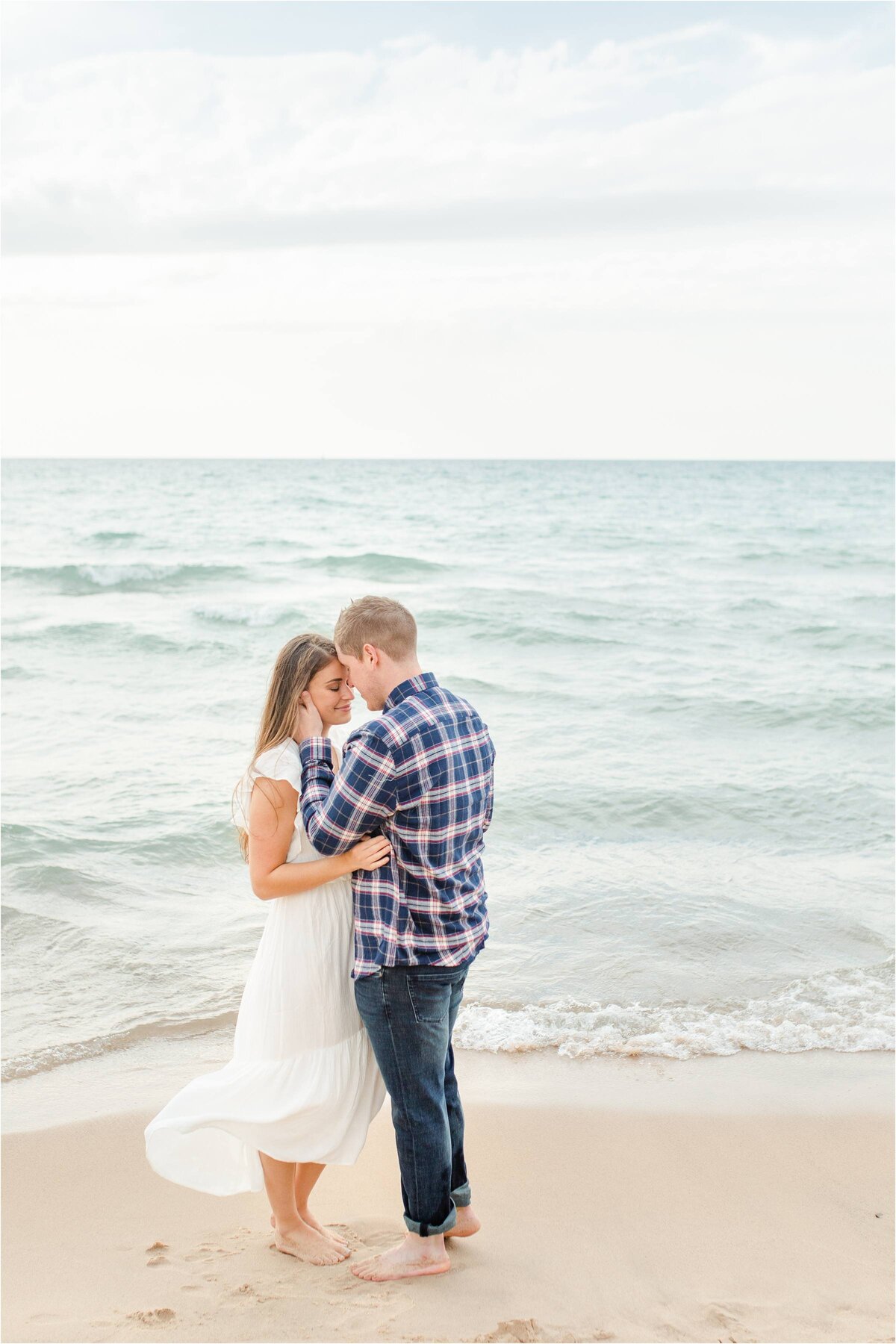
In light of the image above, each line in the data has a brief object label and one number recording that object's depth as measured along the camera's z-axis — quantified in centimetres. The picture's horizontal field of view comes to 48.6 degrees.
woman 269
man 250
